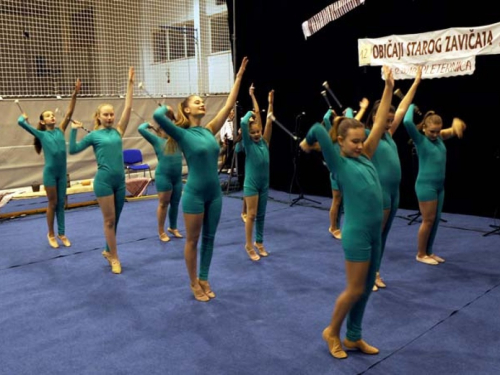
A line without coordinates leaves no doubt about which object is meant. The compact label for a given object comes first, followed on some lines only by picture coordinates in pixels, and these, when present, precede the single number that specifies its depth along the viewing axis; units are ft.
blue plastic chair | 28.27
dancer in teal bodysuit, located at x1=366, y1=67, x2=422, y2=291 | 11.37
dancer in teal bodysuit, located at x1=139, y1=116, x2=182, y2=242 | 16.65
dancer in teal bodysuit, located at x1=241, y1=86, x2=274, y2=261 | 14.42
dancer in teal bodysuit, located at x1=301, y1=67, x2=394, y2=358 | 8.00
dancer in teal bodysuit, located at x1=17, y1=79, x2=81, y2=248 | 16.19
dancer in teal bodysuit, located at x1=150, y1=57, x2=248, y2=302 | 10.56
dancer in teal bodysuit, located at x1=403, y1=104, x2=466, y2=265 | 13.25
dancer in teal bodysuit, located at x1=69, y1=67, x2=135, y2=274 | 13.48
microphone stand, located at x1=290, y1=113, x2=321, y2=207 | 23.54
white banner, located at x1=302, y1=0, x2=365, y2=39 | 22.15
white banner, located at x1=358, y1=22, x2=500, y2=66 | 18.07
